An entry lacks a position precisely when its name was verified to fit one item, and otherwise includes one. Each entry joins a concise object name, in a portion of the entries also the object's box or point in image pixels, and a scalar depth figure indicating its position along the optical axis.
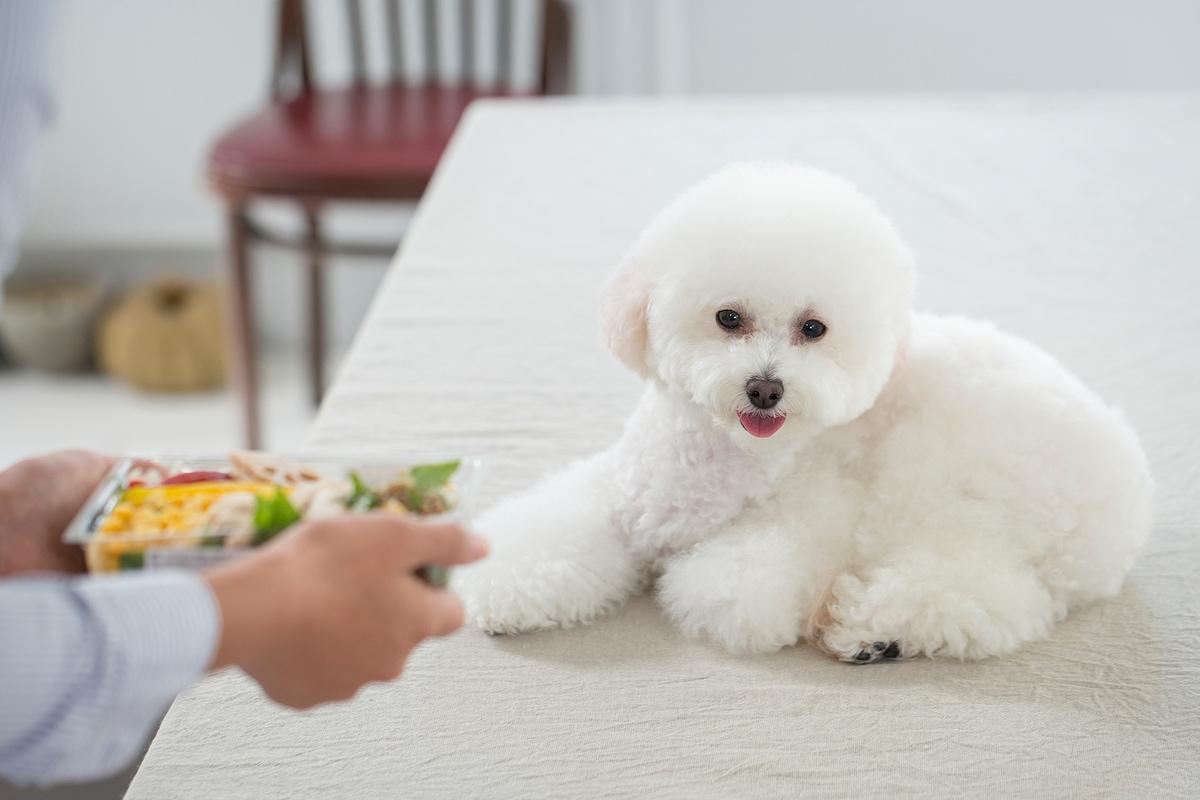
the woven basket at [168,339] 3.14
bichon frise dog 0.95
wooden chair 2.46
